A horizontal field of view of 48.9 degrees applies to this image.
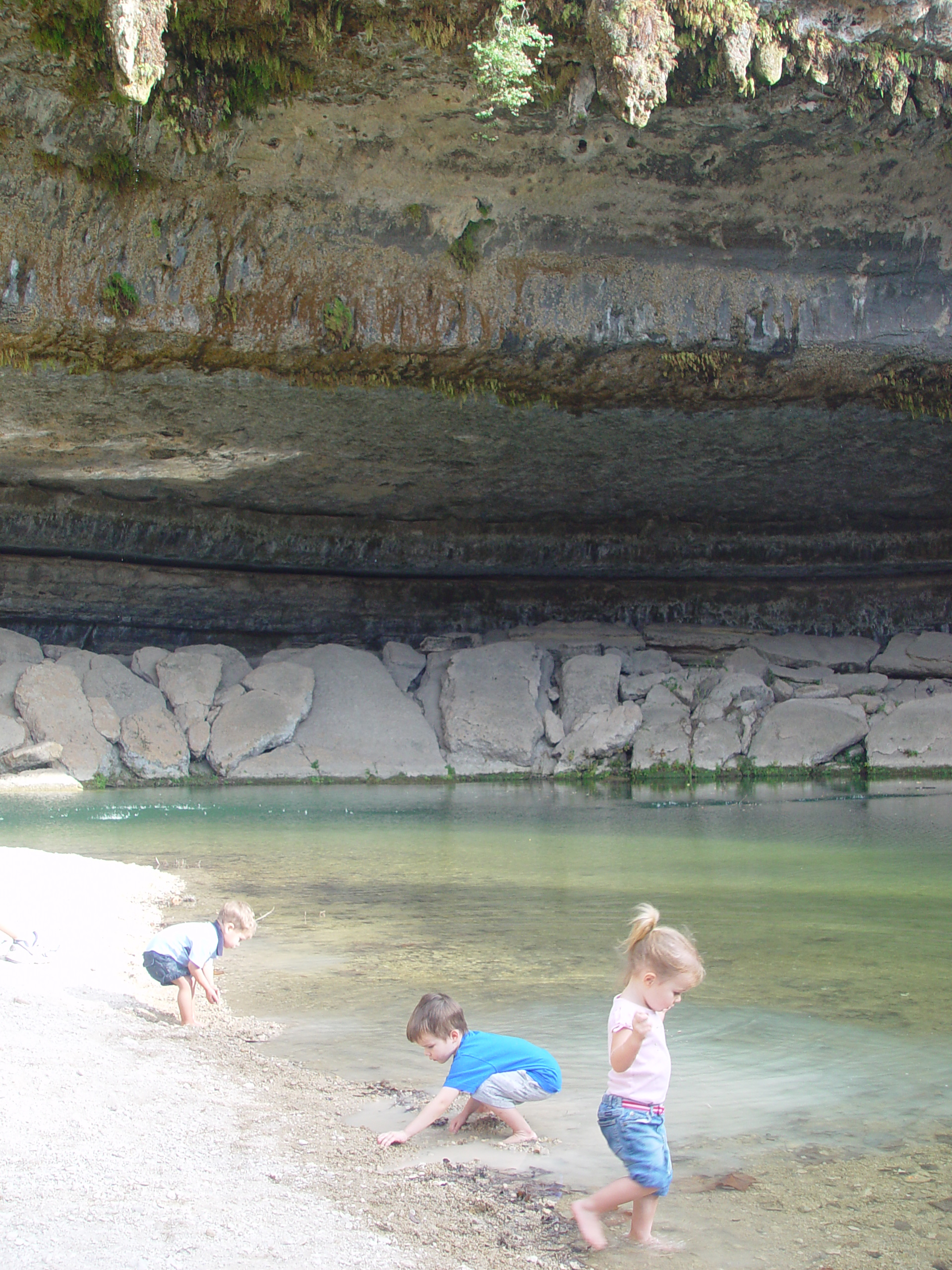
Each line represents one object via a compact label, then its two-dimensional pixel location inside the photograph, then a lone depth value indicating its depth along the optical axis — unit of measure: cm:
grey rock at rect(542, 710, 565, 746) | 1819
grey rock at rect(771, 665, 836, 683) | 1869
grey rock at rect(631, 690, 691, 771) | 1745
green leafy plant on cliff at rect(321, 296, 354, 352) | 1054
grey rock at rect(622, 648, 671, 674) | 1908
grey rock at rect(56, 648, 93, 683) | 1691
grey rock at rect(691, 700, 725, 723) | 1789
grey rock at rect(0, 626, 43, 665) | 1666
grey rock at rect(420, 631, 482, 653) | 1983
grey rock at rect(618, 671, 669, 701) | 1856
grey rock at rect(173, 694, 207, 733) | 1700
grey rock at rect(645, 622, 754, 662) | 1969
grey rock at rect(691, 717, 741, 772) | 1734
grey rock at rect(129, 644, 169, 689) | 1769
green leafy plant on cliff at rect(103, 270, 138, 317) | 985
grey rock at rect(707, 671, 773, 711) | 1805
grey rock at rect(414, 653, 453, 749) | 1847
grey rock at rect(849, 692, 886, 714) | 1775
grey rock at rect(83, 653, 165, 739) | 1678
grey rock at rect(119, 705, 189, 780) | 1642
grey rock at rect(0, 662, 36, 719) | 1591
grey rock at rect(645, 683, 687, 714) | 1823
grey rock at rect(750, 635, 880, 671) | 1919
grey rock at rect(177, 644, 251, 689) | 1803
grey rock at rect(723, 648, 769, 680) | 1888
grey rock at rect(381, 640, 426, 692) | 1908
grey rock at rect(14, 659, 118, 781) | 1580
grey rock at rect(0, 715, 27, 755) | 1530
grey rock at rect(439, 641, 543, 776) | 1800
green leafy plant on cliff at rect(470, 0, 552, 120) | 787
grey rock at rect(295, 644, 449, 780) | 1730
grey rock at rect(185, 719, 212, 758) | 1686
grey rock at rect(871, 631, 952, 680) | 1866
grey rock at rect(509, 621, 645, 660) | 1958
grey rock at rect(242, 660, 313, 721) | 1739
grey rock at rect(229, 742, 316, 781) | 1672
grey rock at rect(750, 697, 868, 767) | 1700
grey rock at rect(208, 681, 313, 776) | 1680
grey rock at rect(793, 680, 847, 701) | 1820
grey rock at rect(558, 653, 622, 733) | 1844
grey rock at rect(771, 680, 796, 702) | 1823
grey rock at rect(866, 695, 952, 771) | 1659
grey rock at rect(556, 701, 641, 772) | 1781
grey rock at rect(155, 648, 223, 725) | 1723
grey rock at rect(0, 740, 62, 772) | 1530
